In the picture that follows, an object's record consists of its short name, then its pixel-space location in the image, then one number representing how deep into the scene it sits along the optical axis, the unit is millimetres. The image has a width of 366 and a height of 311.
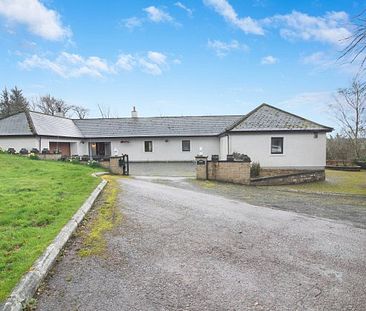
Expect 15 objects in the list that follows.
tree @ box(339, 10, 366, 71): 6527
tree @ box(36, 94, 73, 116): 56719
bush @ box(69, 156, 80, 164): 18984
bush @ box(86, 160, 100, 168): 18422
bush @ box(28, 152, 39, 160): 19055
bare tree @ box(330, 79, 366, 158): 28523
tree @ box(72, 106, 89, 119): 60406
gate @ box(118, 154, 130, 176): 17781
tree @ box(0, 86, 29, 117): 51312
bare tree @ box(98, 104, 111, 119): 61728
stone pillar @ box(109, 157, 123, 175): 17734
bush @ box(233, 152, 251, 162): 15108
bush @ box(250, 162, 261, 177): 17475
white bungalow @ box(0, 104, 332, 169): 19219
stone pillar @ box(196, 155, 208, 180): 15844
